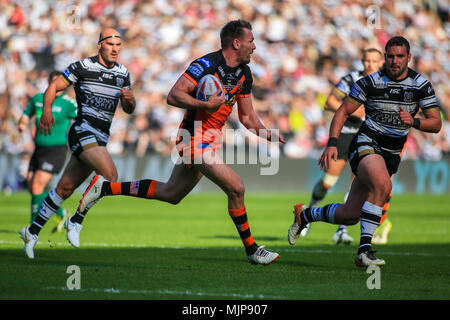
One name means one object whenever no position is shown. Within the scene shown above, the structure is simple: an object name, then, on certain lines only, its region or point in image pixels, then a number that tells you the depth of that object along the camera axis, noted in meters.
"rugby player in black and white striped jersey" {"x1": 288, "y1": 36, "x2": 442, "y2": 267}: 15.82
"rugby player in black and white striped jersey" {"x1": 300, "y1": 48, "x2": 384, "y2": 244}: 22.53
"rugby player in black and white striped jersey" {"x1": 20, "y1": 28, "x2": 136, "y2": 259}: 18.33
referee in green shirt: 25.53
